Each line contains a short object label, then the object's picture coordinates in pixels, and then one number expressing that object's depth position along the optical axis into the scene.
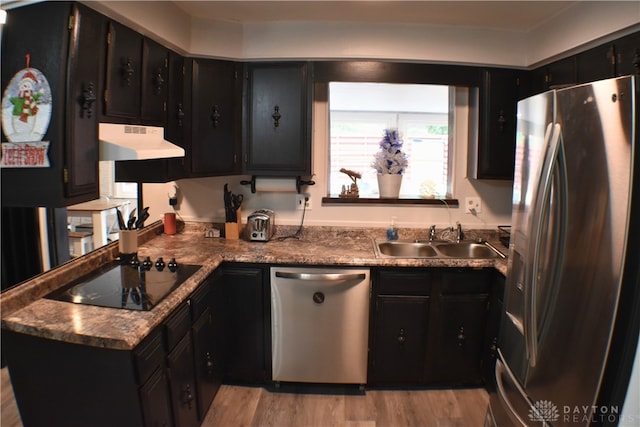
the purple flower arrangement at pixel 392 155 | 2.81
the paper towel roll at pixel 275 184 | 2.79
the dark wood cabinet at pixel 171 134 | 2.27
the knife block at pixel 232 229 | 2.74
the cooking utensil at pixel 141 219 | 2.21
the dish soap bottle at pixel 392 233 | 2.76
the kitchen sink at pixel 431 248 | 2.67
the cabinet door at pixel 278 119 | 2.53
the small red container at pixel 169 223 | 2.81
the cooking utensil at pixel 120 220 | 2.15
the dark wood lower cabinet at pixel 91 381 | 1.41
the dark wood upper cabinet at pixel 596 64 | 1.88
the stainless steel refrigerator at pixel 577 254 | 1.22
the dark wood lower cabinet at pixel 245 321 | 2.35
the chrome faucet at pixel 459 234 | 2.78
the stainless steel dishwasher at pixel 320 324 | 2.31
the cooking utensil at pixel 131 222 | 2.18
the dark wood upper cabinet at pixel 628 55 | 1.72
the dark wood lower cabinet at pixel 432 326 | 2.33
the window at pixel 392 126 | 3.28
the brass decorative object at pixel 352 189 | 2.89
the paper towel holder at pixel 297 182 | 2.79
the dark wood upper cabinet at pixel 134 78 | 1.76
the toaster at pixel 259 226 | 2.64
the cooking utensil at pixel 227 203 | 2.71
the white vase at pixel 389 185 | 2.83
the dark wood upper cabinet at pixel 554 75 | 2.17
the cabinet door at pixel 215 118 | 2.44
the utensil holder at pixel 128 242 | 2.17
